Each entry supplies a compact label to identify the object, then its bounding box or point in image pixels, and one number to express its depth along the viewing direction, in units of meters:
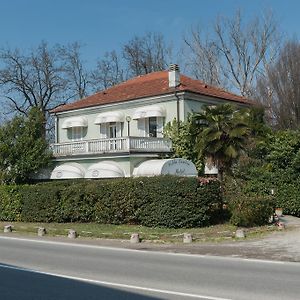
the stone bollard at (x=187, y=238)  18.67
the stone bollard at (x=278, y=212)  26.67
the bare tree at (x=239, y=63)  54.41
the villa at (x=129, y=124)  33.62
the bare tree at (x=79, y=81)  65.84
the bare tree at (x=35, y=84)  62.53
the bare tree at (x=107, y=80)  66.12
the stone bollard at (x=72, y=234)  20.92
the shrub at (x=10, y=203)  29.14
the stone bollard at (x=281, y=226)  21.25
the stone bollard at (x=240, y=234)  19.06
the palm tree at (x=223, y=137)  28.31
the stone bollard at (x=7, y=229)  24.36
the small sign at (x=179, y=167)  31.32
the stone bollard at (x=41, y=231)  22.38
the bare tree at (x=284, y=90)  42.19
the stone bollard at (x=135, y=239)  18.98
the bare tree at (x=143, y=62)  64.18
